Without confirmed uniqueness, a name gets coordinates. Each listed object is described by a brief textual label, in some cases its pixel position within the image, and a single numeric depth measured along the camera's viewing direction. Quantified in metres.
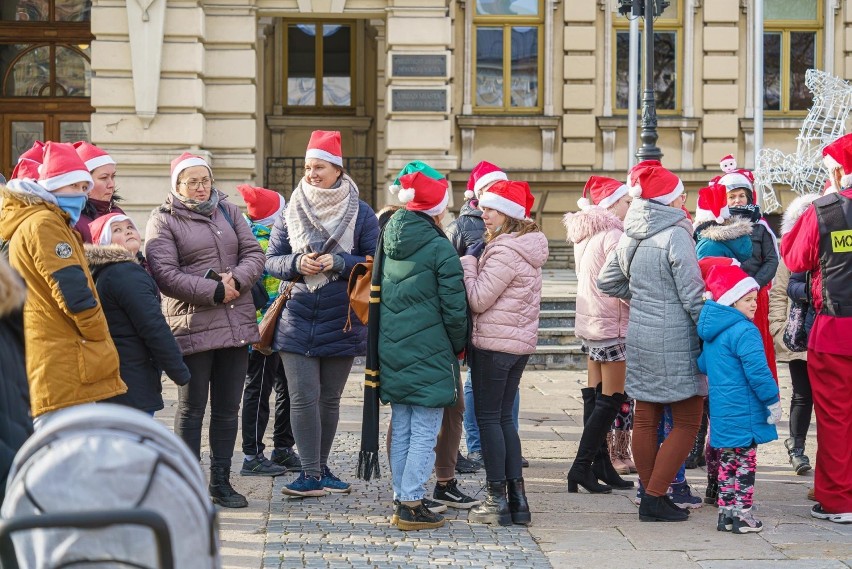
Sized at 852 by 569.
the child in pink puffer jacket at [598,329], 7.86
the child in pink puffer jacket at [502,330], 7.00
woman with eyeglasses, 7.17
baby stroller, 2.97
